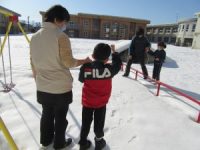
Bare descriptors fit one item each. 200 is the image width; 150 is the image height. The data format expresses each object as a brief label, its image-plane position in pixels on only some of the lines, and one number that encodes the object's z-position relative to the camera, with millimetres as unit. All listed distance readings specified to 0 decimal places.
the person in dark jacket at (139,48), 5118
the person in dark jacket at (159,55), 5048
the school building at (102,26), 37469
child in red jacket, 1902
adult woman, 1635
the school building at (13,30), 30144
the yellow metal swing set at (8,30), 1369
